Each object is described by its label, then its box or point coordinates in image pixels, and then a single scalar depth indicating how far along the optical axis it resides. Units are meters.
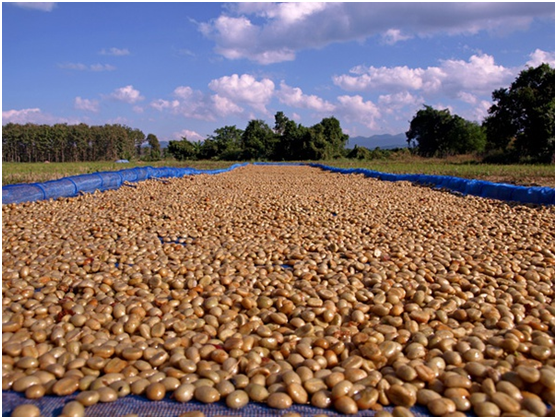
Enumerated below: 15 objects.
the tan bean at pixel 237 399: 0.20
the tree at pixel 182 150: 27.12
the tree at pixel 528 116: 12.67
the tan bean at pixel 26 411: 0.19
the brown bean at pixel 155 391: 0.20
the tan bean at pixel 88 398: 0.20
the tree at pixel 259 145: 24.72
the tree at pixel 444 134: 21.50
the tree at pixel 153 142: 39.05
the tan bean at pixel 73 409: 0.19
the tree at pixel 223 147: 25.46
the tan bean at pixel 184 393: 0.20
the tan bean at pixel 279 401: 0.20
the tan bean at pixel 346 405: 0.19
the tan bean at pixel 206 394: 0.20
